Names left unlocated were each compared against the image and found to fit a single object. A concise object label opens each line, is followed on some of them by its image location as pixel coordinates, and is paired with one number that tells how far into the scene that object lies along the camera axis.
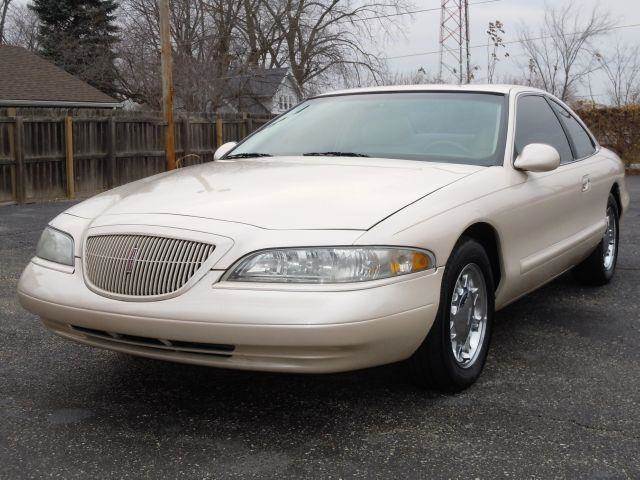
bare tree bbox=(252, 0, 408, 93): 32.72
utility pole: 15.46
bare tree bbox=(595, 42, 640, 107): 31.48
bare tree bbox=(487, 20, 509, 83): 29.36
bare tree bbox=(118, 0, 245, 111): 28.98
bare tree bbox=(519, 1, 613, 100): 32.78
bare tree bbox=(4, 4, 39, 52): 49.83
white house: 30.92
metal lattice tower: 30.88
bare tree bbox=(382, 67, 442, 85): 32.88
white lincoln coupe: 3.16
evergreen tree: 35.41
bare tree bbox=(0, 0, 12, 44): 48.03
